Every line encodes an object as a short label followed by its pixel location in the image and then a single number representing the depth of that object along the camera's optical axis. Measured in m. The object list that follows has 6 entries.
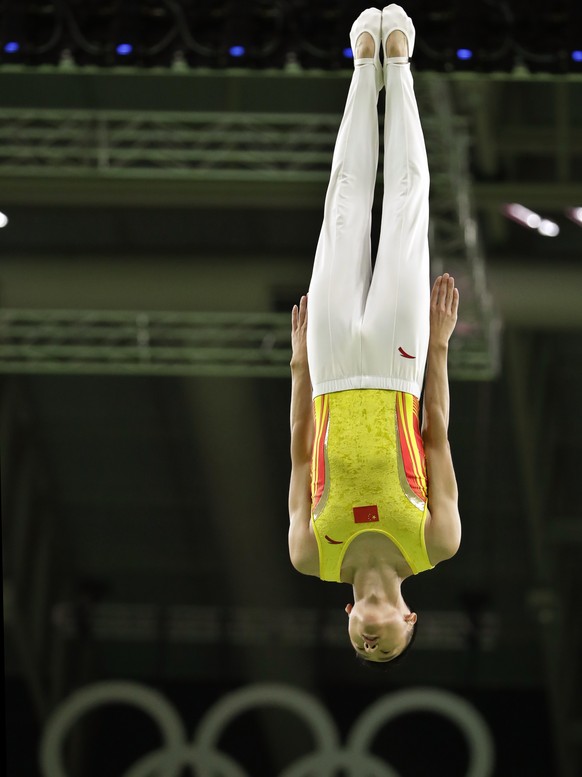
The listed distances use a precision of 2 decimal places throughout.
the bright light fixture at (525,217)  19.81
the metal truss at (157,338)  18.61
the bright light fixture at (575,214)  19.45
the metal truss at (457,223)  16.97
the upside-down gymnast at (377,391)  8.95
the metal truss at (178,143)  17.27
